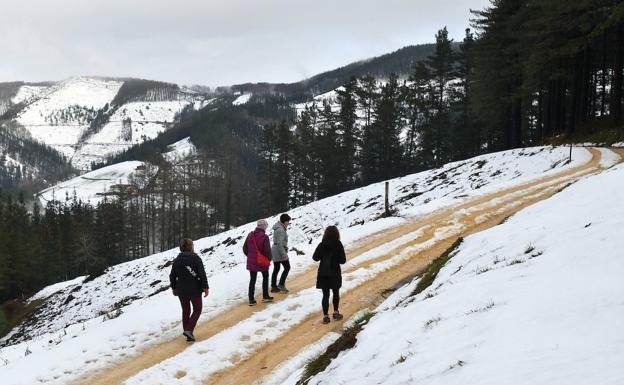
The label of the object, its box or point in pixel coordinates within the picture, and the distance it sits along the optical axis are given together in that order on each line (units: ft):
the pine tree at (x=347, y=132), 209.05
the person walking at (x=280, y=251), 39.63
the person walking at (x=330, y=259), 32.35
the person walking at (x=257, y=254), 38.04
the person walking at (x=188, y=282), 32.17
